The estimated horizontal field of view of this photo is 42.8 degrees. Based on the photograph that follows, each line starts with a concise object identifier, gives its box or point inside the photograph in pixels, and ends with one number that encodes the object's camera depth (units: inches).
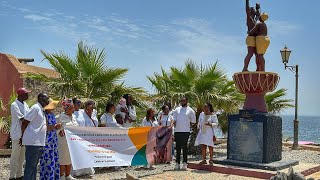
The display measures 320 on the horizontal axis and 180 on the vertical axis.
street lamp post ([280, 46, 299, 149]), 657.6
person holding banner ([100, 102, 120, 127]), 365.7
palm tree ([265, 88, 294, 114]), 663.1
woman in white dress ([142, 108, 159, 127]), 411.2
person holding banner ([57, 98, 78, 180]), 309.7
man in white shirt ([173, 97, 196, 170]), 380.2
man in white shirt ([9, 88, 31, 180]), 295.5
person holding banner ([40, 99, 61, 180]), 278.2
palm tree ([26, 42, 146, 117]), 420.8
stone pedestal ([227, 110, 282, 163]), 380.5
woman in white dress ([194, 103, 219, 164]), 391.2
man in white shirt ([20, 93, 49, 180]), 261.6
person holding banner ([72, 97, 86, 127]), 336.2
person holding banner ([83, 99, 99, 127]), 345.4
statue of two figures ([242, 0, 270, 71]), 408.5
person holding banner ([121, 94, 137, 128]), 403.9
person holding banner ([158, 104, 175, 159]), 417.1
